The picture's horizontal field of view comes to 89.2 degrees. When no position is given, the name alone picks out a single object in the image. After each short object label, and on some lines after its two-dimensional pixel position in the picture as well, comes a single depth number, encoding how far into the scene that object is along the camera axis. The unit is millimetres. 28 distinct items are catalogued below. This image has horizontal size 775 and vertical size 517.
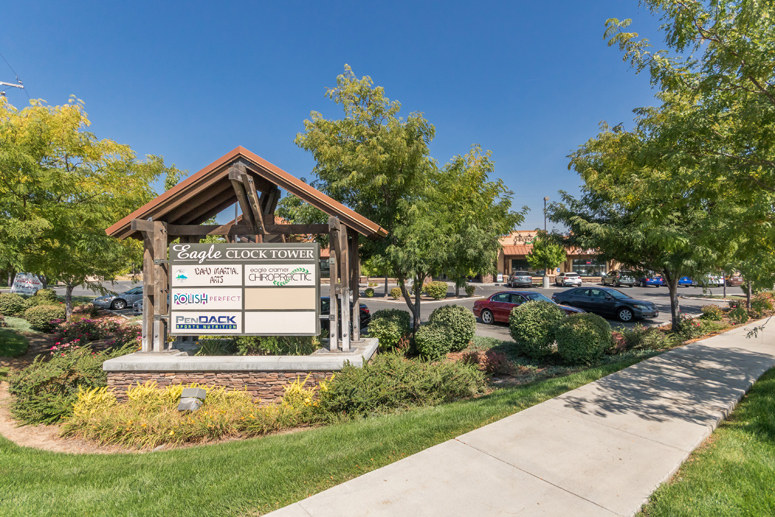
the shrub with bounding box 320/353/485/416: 5988
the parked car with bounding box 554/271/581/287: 39691
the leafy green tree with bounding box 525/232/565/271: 41656
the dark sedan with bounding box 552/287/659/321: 15717
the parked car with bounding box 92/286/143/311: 22938
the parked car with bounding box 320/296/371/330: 14018
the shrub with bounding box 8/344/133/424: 6520
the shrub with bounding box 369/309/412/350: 9875
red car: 15344
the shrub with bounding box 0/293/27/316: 17672
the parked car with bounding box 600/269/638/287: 38219
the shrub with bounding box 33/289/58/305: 19955
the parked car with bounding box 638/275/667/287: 37434
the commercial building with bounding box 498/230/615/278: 47928
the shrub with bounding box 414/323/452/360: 9766
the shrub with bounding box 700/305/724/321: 13000
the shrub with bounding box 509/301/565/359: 9430
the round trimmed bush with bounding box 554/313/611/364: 8531
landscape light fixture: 6219
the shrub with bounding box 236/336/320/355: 7703
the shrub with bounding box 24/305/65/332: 15094
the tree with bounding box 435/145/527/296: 9461
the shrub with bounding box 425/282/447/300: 28672
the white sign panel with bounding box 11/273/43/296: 27875
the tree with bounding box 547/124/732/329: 9180
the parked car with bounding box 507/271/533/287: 38781
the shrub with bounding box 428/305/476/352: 10109
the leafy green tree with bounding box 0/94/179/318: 7570
